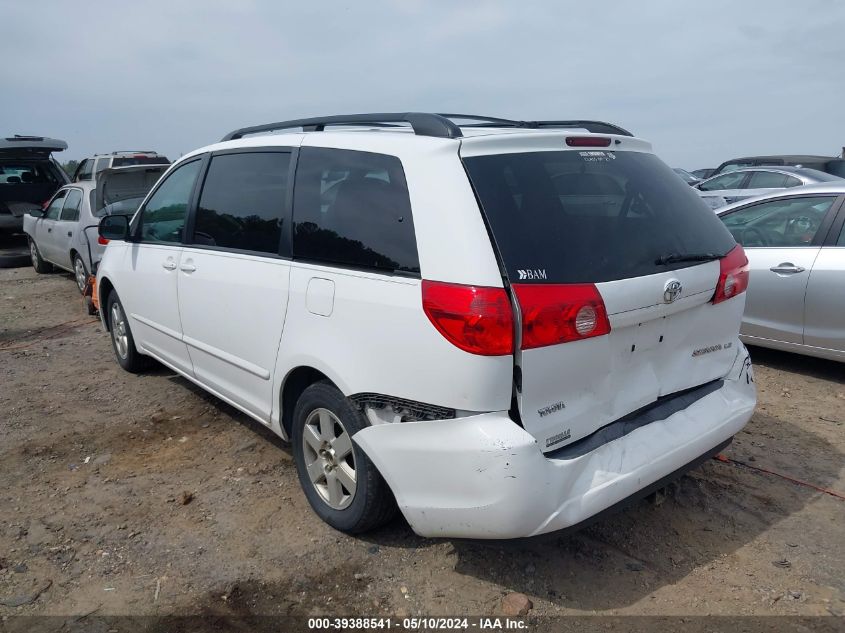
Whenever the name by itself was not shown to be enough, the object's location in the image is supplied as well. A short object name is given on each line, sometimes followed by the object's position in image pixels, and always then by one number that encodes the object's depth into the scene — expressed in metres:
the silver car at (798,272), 4.91
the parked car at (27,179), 13.33
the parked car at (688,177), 18.82
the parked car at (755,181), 12.87
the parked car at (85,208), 8.97
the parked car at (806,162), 15.77
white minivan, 2.42
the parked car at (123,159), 15.34
